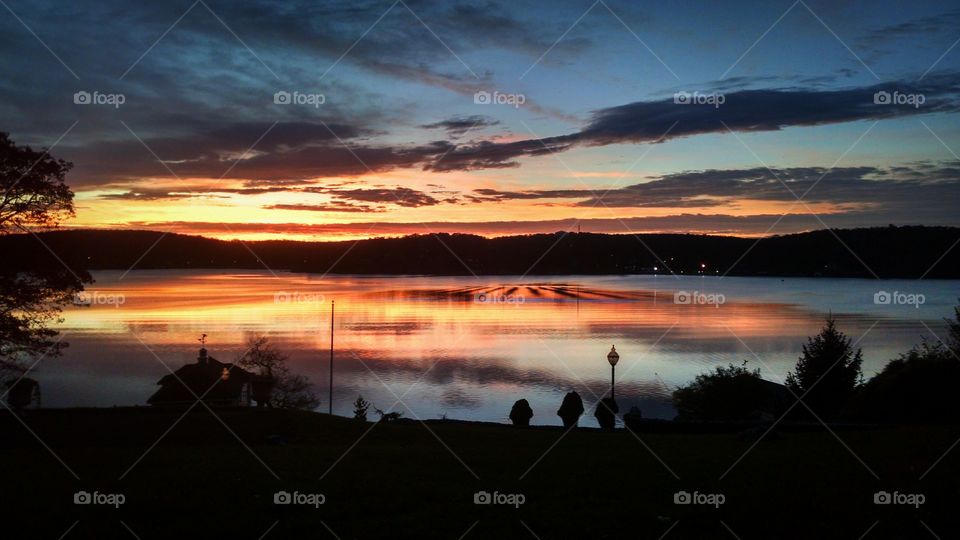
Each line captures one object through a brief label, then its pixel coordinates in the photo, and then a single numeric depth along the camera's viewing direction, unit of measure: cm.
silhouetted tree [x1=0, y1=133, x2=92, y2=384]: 1817
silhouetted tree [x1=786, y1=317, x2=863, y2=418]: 3006
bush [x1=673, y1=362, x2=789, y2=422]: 2514
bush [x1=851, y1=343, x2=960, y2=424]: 1945
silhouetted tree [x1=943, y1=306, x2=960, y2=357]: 3139
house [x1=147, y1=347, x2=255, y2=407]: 3078
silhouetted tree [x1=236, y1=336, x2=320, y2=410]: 3638
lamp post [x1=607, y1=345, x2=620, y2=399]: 2026
